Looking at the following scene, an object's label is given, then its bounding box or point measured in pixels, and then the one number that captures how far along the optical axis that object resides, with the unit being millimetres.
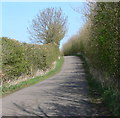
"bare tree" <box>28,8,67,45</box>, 41656
